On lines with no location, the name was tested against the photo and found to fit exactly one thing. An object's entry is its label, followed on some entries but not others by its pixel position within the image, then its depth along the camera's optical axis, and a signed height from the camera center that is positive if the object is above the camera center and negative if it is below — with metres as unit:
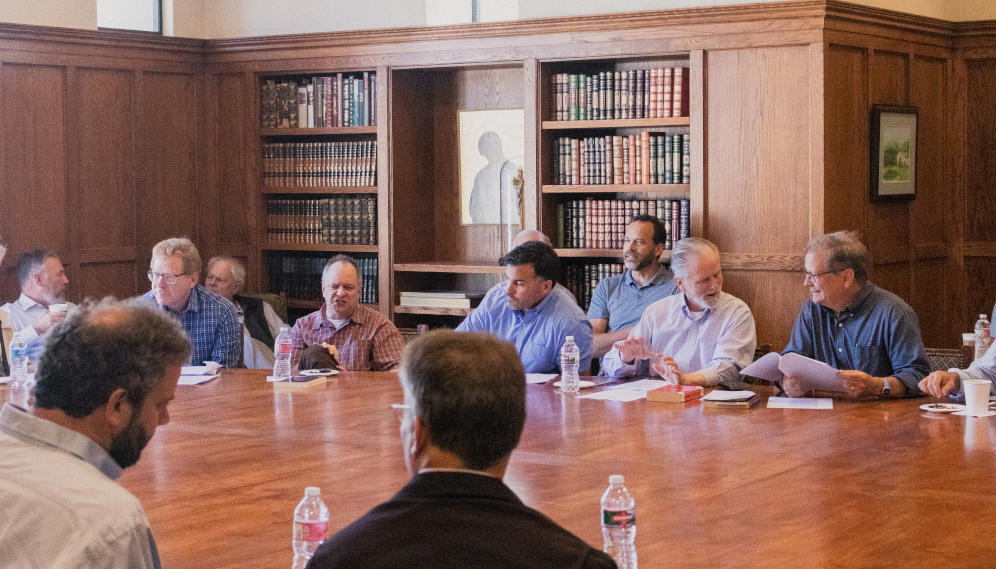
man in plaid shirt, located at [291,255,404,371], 5.56 -0.51
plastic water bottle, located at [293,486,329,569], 2.53 -0.66
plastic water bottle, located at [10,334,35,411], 4.91 -0.61
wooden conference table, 2.64 -0.71
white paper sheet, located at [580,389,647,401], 4.56 -0.69
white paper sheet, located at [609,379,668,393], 4.75 -0.68
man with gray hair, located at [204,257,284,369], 6.87 -0.47
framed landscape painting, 6.71 +0.36
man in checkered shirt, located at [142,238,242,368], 5.64 -0.38
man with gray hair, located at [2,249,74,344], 6.32 -0.34
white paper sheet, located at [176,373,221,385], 5.09 -0.68
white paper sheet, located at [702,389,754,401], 4.36 -0.66
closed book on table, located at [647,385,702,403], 4.44 -0.66
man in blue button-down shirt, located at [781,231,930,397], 4.57 -0.41
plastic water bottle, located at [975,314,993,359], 5.62 -0.60
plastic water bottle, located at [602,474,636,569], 2.50 -0.66
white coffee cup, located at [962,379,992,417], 3.98 -0.61
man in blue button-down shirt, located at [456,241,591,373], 5.44 -0.44
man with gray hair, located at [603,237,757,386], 5.01 -0.50
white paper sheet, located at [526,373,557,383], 4.98 -0.67
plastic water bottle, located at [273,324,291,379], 5.06 -0.58
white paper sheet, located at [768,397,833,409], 4.30 -0.68
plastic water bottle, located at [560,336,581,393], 4.74 -0.60
